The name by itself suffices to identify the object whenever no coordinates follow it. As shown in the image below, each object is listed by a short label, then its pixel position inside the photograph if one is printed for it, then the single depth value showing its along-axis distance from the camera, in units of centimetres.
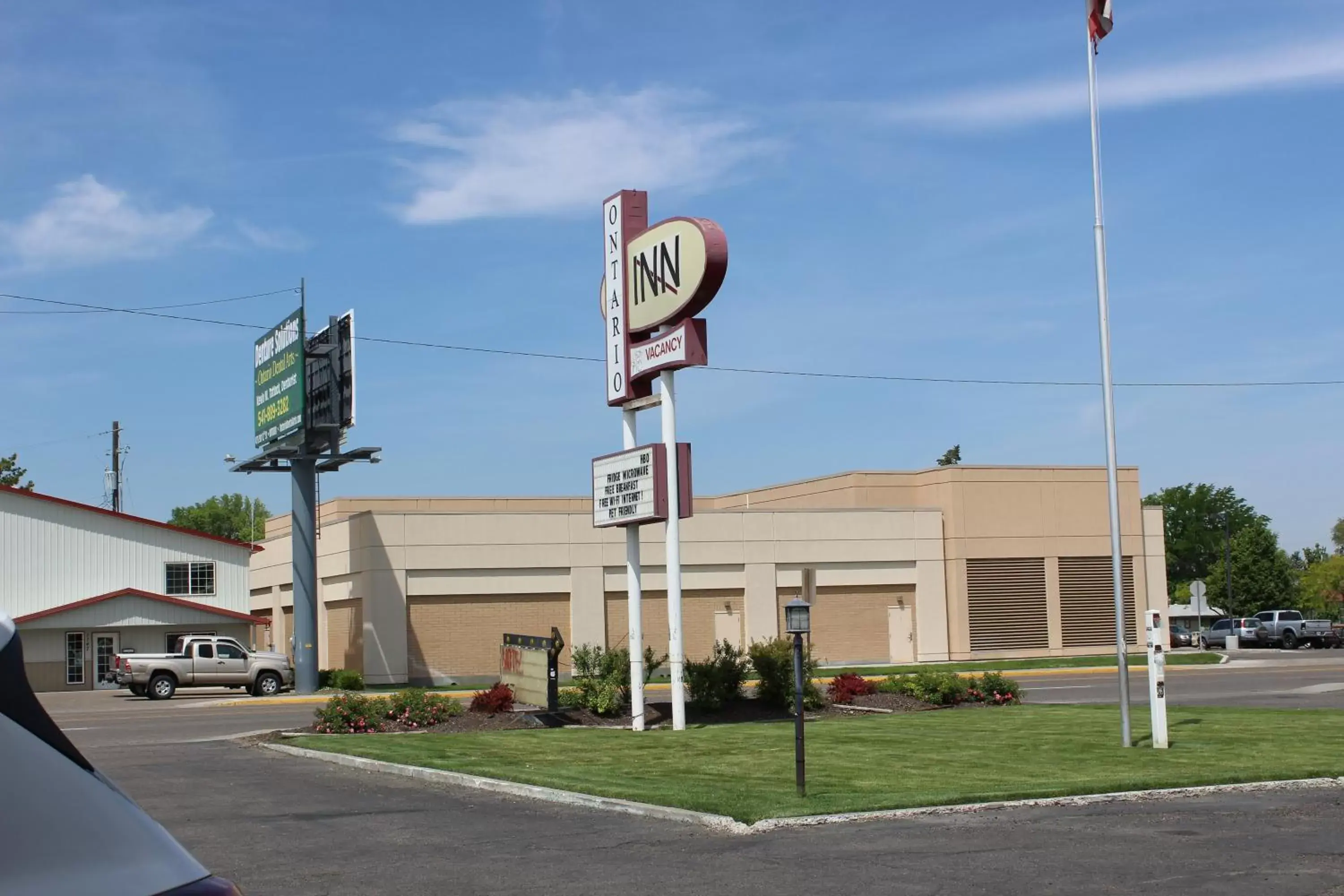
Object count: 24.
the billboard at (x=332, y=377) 4069
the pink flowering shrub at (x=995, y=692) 2639
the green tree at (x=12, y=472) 8200
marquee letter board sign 2181
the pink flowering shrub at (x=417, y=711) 2288
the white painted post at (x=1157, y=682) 1708
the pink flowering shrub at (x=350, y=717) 2231
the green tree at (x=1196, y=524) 12825
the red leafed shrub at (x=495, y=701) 2405
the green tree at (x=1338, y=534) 14225
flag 1864
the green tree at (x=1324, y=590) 10606
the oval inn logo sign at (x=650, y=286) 2123
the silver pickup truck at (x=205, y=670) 3969
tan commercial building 4553
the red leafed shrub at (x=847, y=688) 2591
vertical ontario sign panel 2316
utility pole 7394
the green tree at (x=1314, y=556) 14512
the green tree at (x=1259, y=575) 9803
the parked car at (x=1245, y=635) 6894
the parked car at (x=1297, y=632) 6775
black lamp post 1266
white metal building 4922
